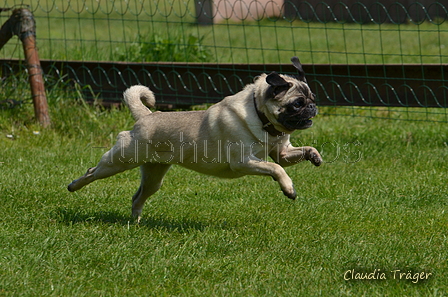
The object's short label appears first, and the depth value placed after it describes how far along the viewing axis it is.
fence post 13.90
